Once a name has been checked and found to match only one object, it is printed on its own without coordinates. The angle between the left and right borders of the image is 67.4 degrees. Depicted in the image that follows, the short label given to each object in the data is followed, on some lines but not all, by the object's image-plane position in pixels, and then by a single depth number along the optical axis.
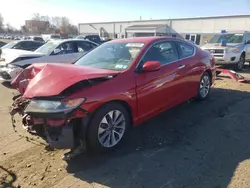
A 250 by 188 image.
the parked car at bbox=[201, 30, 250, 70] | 8.58
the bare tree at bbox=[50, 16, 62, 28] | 93.22
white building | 29.60
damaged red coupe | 2.36
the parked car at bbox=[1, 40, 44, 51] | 9.39
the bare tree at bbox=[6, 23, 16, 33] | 81.81
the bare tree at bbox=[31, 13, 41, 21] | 87.47
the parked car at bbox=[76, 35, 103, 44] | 18.97
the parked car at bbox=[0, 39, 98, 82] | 6.06
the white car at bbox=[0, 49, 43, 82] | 5.97
